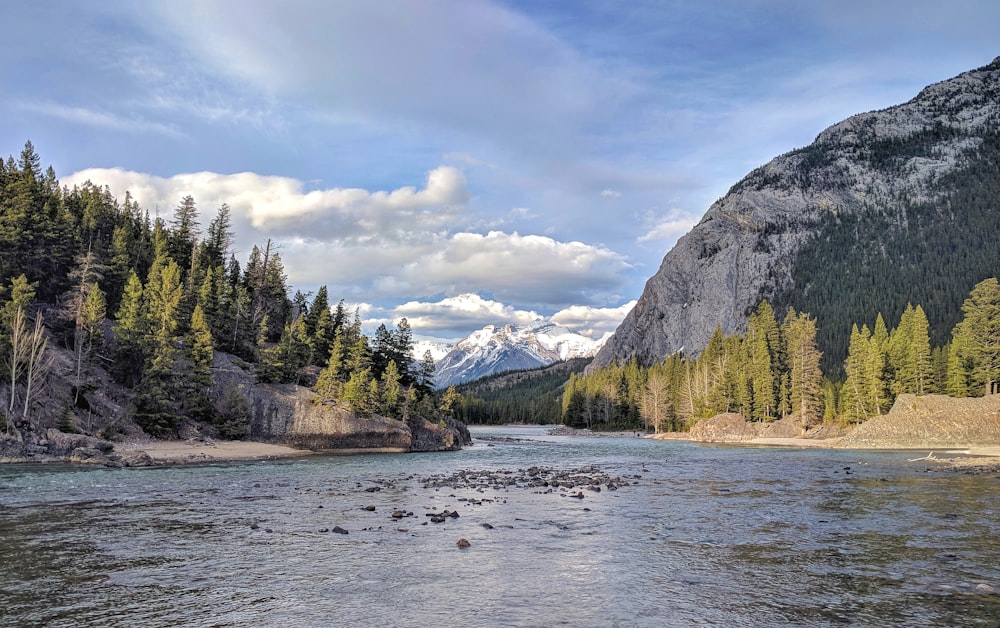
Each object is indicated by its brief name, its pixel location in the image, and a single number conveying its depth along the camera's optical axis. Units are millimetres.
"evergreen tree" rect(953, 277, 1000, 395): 86000
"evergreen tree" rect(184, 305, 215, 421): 71000
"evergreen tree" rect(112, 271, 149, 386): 71250
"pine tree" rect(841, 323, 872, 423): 96625
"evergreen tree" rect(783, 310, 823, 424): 104562
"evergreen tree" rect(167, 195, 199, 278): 107688
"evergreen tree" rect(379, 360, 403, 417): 82062
